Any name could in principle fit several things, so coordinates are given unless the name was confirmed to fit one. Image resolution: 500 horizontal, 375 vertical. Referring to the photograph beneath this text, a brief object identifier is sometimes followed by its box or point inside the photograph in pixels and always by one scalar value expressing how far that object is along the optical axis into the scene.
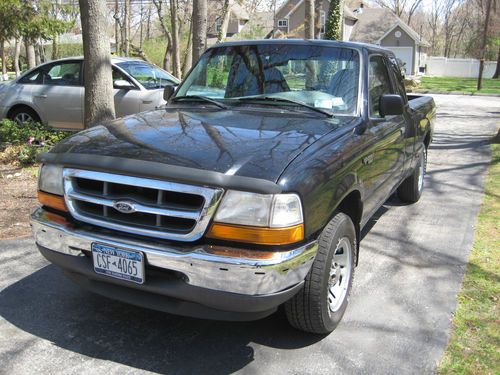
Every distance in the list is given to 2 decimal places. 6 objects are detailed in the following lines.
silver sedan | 9.22
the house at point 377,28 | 47.51
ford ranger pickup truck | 2.61
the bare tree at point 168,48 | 27.09
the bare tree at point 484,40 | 25.85
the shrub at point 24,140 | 7.64
